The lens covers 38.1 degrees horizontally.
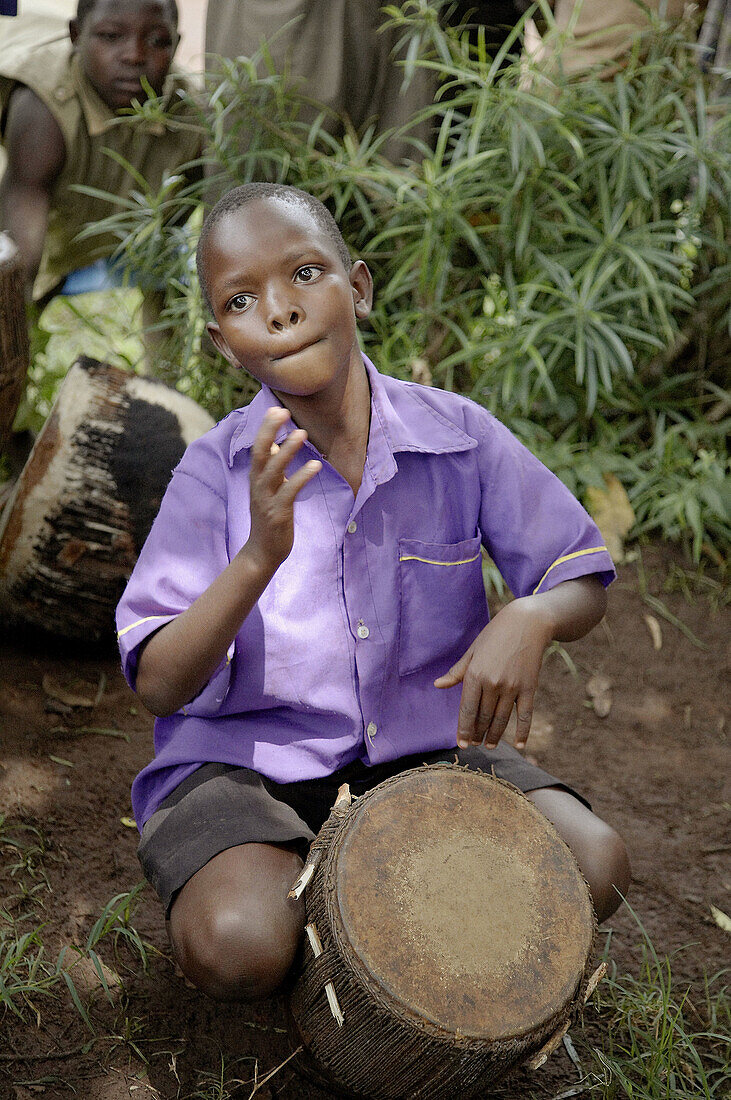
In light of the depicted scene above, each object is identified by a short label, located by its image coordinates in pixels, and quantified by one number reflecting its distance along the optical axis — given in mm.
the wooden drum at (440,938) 1334
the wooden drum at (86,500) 2709
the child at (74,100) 3621
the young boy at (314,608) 1626
